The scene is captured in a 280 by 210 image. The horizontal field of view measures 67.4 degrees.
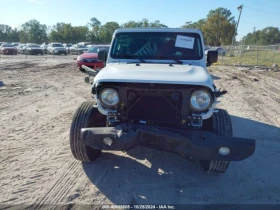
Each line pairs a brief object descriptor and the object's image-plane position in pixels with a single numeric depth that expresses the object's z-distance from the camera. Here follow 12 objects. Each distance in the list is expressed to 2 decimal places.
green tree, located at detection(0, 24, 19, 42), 71.07
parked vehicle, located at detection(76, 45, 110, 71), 12.39
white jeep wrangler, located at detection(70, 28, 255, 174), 2.38
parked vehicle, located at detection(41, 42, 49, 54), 33.34
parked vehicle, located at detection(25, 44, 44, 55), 30.36
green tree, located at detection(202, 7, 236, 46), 56.34
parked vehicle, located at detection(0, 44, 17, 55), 29.70
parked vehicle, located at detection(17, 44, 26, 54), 32.37
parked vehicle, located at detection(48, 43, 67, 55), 30.61
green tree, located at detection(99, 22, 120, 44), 61.27
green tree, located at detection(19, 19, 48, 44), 67.67
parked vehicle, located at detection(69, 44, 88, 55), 32.67
